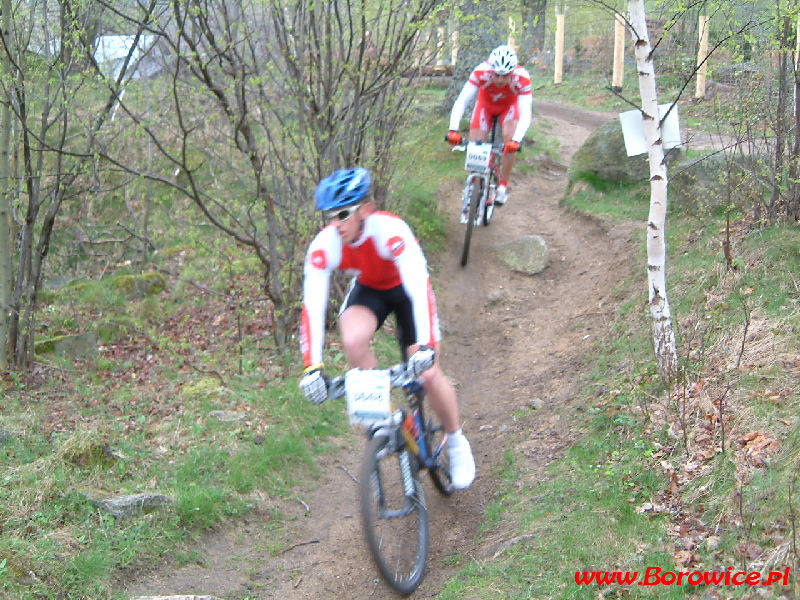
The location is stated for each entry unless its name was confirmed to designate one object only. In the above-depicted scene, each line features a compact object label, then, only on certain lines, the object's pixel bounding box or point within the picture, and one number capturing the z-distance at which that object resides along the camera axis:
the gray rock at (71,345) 8.88
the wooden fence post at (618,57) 16.75
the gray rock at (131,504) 4.50
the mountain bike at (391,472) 3.54
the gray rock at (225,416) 6.17
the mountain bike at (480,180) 8.45
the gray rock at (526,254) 9.09
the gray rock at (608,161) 9.88
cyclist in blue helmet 3.90
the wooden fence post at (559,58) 19.42
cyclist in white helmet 8.33
